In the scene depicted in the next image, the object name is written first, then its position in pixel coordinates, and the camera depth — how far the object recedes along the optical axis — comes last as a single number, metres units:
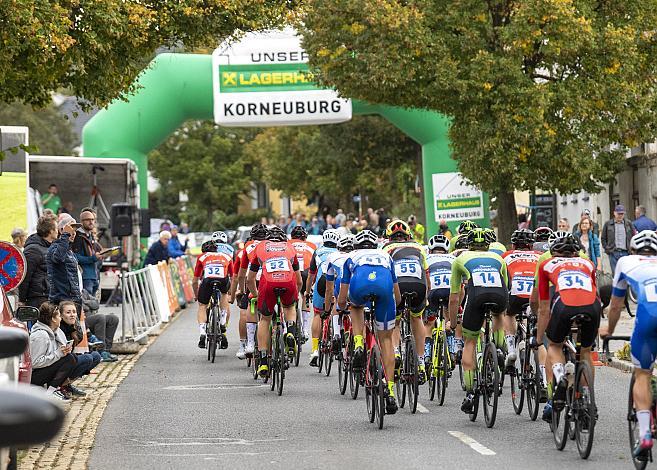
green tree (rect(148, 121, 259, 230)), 91.50
